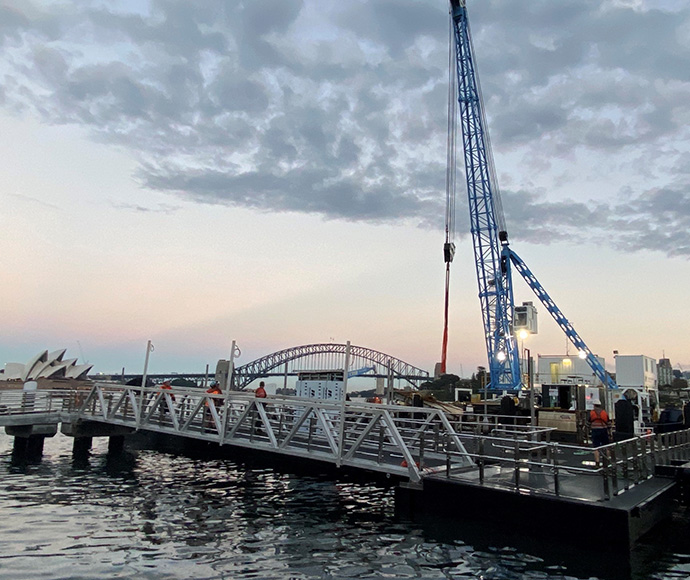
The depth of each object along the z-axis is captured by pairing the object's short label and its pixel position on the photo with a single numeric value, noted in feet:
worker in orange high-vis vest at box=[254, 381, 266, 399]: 65.41
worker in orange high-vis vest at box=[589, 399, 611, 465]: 55.62
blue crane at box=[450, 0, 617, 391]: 200.03
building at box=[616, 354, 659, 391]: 113.39
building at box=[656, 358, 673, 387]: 506.85
